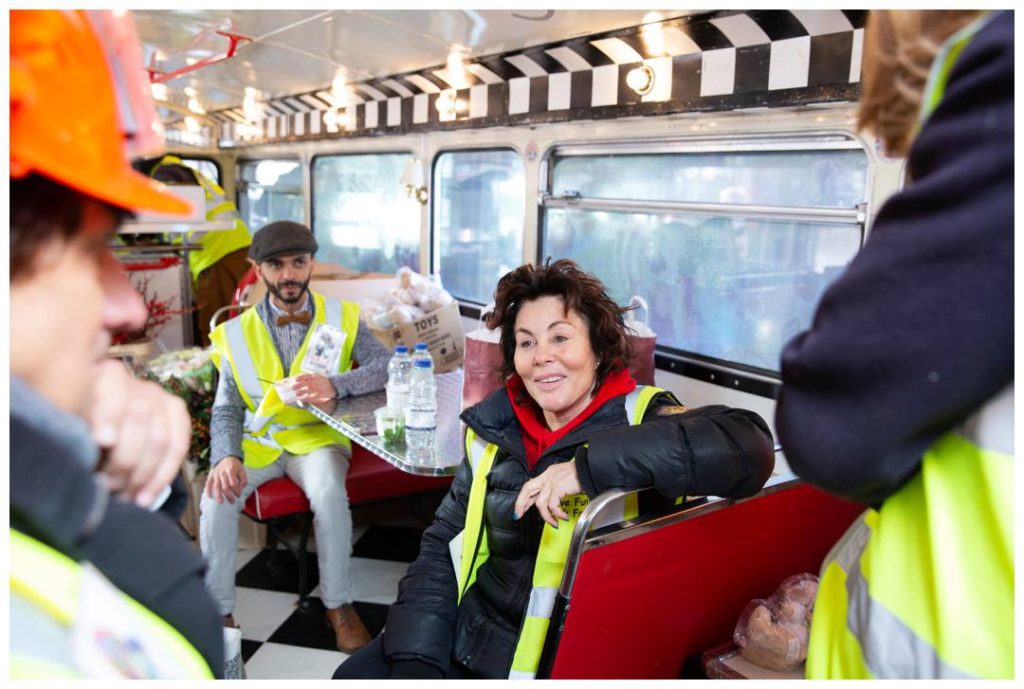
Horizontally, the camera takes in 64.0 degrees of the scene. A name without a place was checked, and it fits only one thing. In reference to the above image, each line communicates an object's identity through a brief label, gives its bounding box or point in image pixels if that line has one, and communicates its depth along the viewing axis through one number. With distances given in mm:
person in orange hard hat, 562
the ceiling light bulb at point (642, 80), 3807
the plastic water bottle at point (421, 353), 3322
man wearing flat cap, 3188
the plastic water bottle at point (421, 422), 2875
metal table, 2678
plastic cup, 2953
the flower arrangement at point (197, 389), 3596
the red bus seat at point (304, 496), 3295
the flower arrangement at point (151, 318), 3811
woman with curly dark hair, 1734
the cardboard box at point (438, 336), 4445
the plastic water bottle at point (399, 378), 3121
